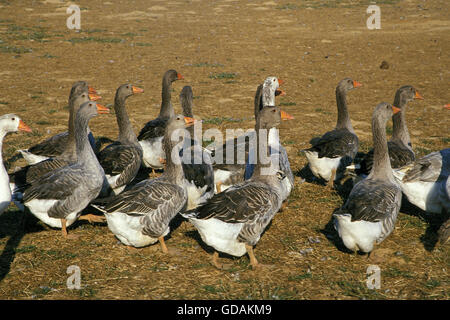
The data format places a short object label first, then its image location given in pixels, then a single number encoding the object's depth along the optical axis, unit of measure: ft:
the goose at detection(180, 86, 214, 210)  25.68
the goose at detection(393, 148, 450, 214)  23.97
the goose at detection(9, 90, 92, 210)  23.41
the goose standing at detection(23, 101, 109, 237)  22.59
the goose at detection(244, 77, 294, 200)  25.93
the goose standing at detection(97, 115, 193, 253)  21.09
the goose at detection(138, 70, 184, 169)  31.07
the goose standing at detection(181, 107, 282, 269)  20.10
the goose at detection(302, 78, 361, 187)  28.43
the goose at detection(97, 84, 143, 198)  26.96
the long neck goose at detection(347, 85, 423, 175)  26.45
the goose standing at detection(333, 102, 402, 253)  19.95
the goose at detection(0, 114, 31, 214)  21.66
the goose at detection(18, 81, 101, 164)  28.37
